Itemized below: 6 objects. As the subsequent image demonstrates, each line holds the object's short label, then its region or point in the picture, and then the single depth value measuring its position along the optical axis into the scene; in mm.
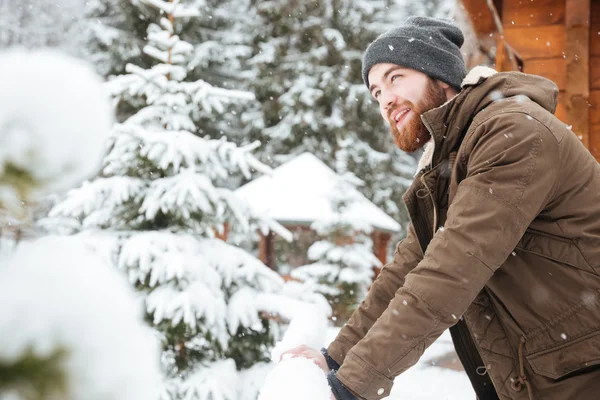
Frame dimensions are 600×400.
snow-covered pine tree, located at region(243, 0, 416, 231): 18844
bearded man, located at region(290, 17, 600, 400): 1311
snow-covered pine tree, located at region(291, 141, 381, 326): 10227
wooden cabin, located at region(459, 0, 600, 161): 4305
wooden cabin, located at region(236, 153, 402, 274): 11758
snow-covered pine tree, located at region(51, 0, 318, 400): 3613
